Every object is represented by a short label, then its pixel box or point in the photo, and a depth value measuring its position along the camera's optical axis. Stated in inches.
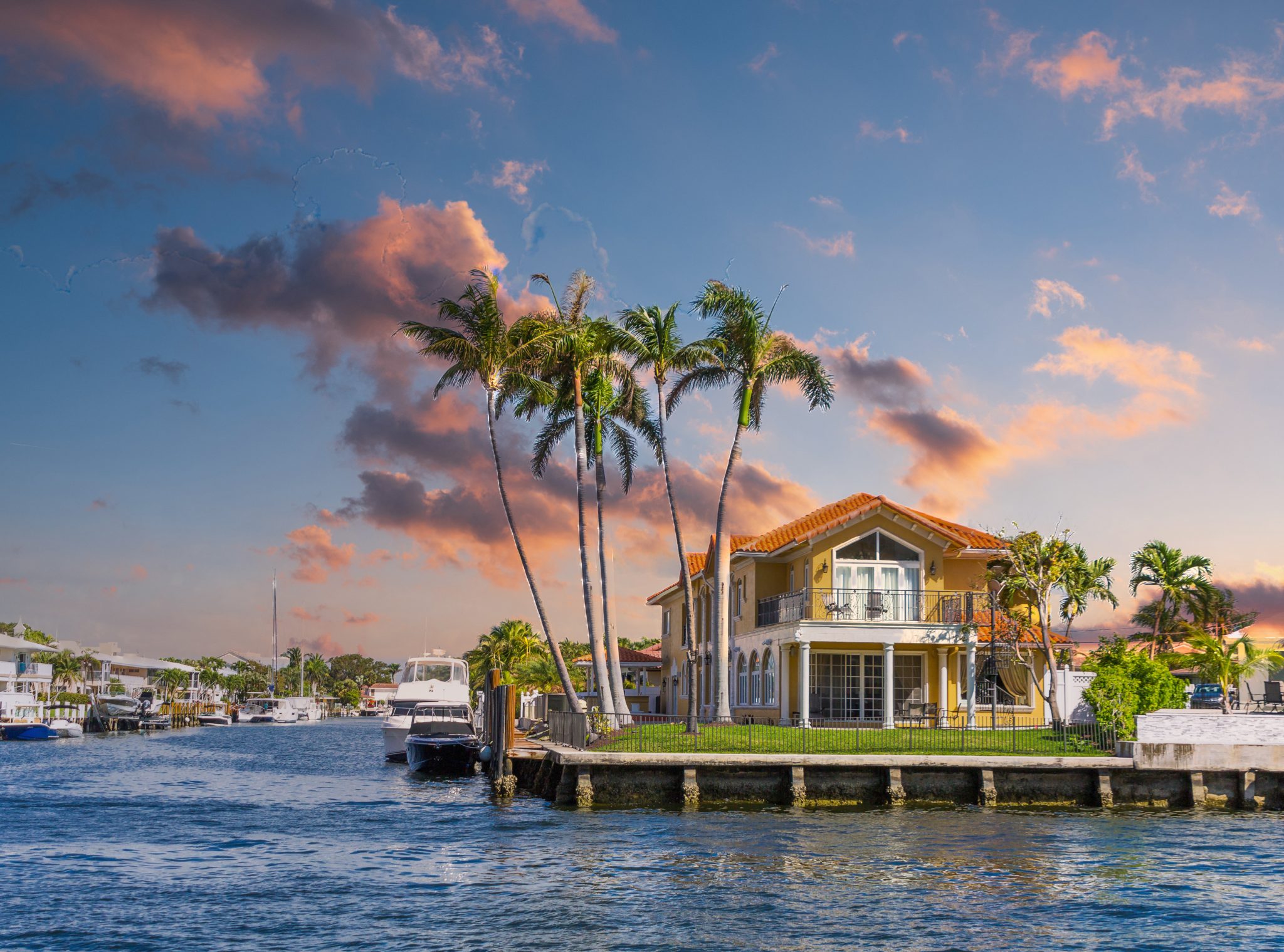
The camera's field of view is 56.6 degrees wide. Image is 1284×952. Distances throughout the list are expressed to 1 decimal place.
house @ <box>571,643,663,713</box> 2861.7
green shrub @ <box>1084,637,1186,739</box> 1485.0
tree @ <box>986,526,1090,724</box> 1770.4
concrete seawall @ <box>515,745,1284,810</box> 1328.7
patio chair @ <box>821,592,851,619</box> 1843.0
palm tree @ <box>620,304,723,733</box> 1978.3
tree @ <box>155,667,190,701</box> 7258.9
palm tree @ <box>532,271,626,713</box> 2001.7
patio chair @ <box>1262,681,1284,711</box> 1859.0
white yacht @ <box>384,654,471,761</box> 2348.7
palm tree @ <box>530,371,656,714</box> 2079.2
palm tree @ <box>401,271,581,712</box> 2059.5
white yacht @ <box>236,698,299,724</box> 6166.3
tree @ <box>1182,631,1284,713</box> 1772.9
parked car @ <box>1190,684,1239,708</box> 2154.3
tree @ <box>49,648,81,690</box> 5940.0
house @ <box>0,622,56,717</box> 4493.1
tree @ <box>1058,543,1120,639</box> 1777.8
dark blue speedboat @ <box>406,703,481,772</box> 1893.5
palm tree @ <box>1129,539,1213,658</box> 2925.7
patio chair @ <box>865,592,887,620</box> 1843.0
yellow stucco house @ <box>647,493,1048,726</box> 1814.7
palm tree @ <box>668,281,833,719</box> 1959.9
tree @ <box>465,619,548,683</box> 4566.9
